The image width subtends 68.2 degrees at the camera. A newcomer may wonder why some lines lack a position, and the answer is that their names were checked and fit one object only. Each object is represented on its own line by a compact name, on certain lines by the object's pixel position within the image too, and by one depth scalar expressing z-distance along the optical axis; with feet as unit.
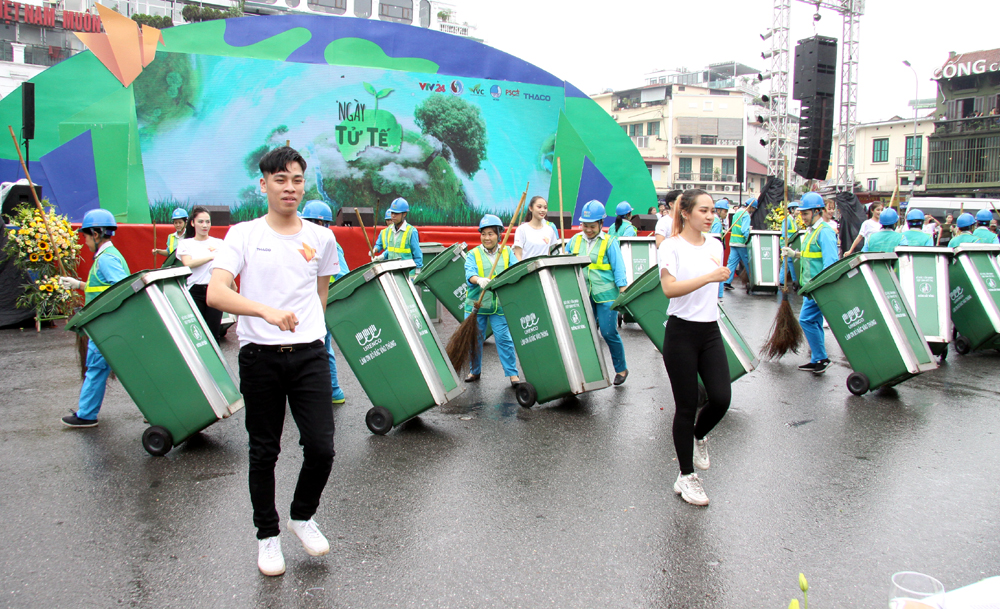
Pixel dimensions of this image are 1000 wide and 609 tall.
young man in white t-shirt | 10.67
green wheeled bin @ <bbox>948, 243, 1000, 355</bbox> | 27.76
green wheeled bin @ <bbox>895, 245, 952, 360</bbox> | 27.32
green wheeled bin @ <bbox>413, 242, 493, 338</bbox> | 31.78
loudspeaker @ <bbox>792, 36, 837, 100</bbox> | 64.80
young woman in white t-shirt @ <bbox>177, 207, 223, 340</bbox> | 22.40
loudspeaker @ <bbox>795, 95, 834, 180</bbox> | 62.44
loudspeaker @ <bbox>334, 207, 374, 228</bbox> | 49.21
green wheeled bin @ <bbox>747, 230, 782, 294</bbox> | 49.37
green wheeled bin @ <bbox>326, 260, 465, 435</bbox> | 17.95
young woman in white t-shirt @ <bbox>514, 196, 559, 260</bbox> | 26.08
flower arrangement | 35.06
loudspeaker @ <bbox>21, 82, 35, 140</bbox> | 37.14
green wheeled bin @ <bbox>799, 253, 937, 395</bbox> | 21.35
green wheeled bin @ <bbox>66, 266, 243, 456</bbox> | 16.22
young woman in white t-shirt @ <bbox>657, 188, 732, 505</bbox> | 13.84
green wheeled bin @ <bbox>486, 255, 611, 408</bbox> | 19.94
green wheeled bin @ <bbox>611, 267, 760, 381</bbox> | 21.13
